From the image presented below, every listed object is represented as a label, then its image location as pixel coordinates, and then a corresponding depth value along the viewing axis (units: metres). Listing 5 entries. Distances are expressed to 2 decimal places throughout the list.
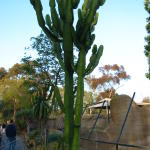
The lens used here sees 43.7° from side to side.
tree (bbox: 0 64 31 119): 21.95
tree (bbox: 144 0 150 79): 11.90
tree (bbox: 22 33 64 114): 13.76
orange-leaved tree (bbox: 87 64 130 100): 28.35
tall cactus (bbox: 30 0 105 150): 4.69
